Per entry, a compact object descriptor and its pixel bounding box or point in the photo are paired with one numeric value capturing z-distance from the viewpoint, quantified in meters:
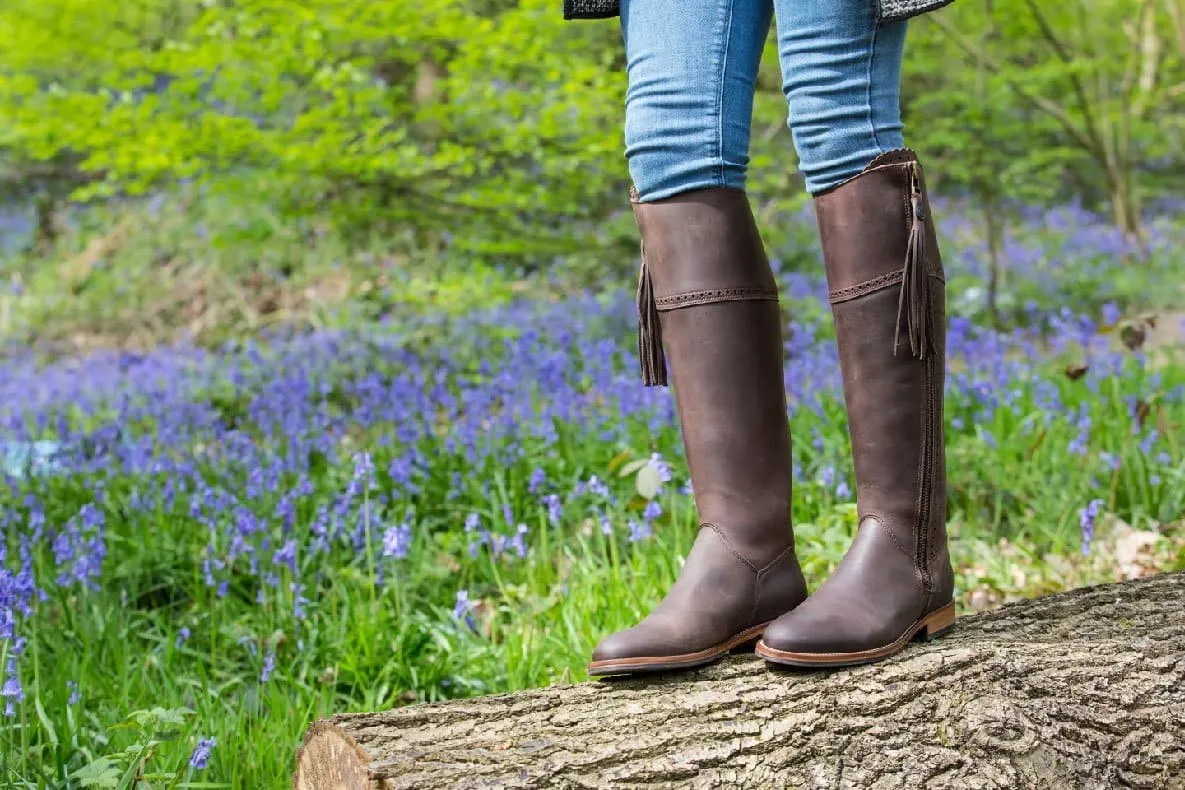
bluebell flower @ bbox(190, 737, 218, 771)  3.20
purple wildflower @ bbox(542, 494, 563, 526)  3.78
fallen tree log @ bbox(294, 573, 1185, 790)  2.96
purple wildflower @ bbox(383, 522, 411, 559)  3.56
